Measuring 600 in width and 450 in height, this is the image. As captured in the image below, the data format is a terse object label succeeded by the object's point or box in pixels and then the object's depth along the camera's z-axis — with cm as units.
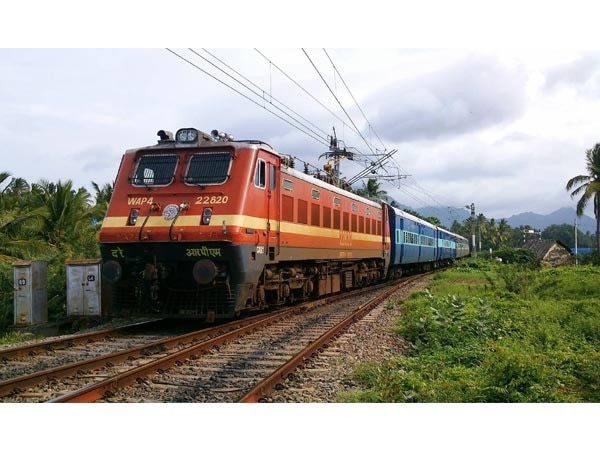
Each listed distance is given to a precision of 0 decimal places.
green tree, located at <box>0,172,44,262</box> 1723
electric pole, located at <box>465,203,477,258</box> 5591
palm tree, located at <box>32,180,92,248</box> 2359
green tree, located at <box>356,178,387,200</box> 4953
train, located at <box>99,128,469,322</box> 1040
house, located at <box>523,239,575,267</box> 5200
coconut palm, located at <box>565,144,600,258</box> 3241
